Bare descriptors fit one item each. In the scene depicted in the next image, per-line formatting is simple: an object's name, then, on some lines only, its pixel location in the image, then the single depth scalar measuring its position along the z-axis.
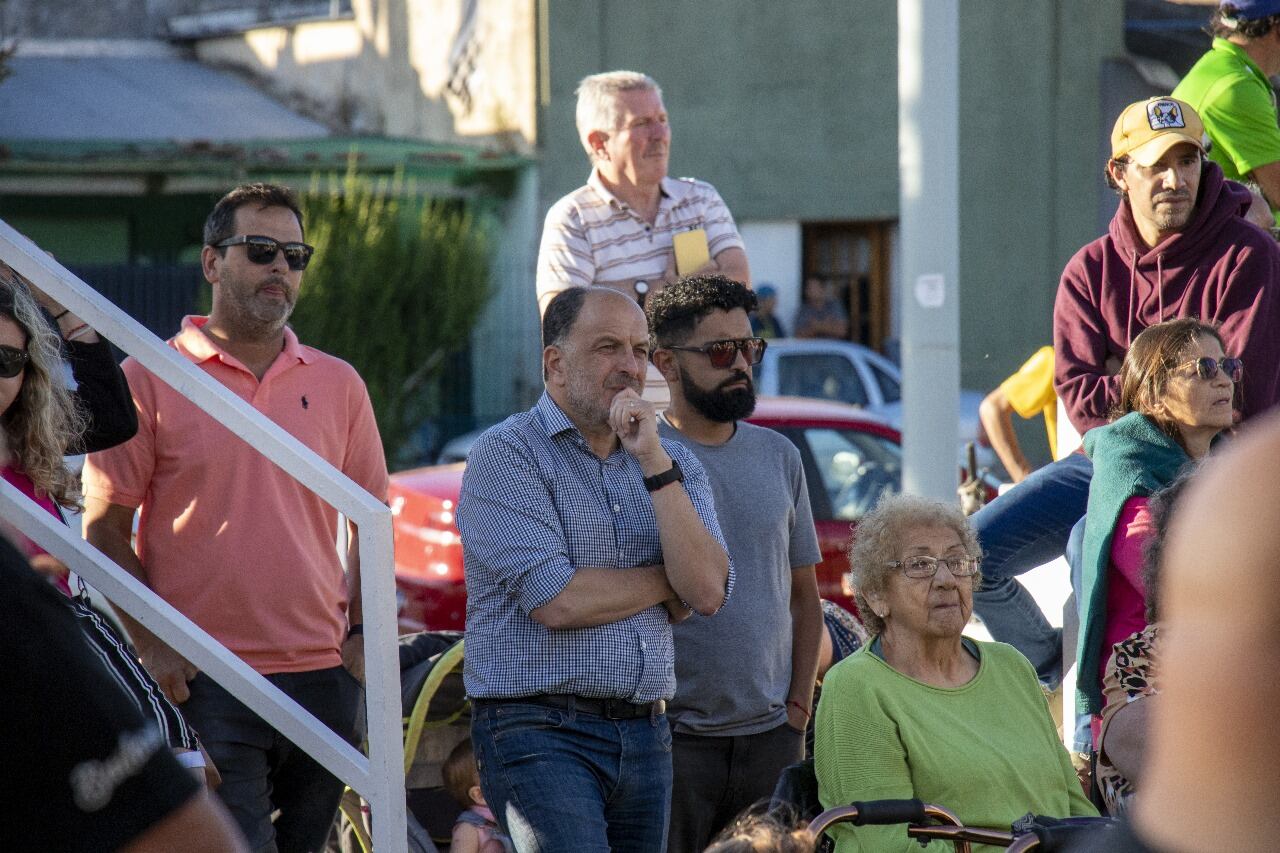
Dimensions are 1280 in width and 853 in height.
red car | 15.32
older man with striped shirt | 10.76
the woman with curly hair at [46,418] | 6.81
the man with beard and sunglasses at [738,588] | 8.95
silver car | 29.08
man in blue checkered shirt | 7.64
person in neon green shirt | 11.61
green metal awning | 33.50
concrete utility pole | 13.99
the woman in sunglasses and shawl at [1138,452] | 9.03
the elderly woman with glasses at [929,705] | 8.27
